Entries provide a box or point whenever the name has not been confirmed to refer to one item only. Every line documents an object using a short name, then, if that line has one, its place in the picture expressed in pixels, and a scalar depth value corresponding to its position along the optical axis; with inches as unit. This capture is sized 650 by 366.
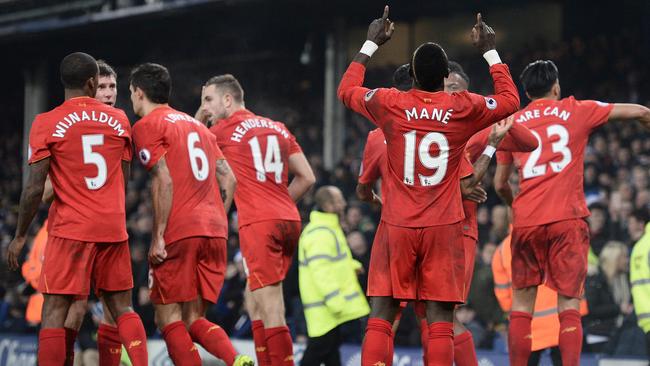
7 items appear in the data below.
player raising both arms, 503.2
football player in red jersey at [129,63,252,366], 573.0
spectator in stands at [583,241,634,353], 900.0
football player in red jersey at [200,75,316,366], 642.8
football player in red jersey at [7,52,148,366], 544.1
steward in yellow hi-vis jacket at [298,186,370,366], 802.8
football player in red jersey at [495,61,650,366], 612.7
